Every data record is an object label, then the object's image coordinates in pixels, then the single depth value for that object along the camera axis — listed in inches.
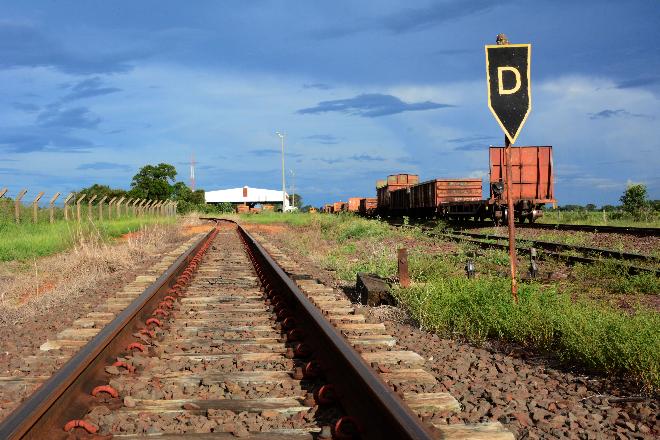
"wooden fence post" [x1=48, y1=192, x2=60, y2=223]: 1039.3
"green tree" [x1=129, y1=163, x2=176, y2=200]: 3745.1
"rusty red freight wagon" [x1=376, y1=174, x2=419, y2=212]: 1630.2
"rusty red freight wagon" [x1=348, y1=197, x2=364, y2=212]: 2296.3
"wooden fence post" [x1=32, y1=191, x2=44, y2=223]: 1006.9
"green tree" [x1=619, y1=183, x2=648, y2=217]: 1273.7
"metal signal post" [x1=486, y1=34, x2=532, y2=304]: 257.3
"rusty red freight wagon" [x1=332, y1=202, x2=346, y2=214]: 2516.2
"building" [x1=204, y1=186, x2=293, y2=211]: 4626.0
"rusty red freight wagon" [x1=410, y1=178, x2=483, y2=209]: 1127.0
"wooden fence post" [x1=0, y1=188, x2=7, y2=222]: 839.4
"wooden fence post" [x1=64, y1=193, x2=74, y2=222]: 984.1
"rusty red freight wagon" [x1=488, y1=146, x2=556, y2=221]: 957.8
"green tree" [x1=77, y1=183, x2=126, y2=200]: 3910.9
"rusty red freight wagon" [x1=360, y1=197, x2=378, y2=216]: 1874.3
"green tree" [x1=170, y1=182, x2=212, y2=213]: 3321.9
